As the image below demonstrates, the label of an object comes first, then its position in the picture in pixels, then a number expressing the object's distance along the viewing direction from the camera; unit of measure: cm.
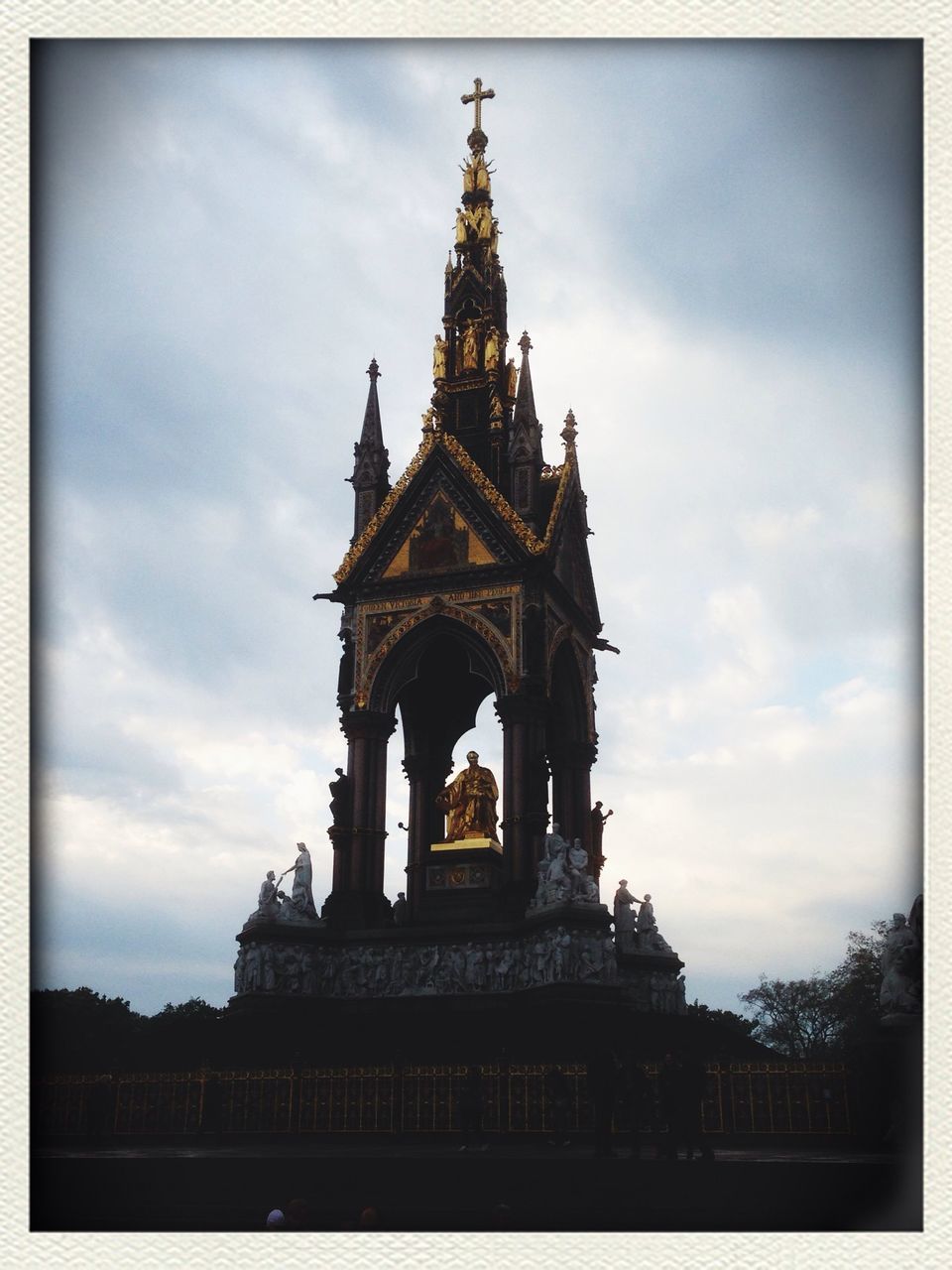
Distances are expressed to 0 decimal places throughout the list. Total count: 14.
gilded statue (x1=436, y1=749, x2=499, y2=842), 2730
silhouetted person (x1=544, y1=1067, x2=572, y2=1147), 1792
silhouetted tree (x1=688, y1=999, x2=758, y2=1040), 4794
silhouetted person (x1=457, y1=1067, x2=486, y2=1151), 1805
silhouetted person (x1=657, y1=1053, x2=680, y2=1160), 1590
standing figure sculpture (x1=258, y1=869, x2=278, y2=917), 2558
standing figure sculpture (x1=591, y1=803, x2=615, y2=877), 2947
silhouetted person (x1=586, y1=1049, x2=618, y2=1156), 1619
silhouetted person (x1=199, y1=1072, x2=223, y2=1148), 2044
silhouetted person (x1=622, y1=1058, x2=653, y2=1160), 1609
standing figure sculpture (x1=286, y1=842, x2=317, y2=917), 2594
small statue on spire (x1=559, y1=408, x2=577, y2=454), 3050
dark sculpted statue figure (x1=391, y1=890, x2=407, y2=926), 2748
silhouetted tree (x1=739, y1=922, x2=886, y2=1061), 4188
